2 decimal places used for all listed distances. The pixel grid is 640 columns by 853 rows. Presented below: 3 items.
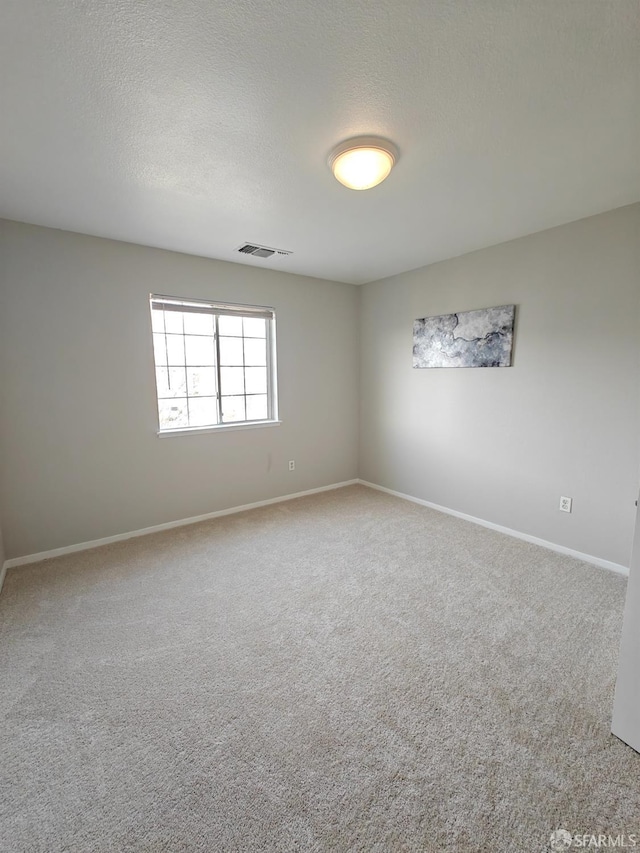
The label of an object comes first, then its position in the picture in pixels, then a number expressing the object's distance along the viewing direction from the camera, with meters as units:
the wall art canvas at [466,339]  3.02
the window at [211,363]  3.29
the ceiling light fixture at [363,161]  1.67
